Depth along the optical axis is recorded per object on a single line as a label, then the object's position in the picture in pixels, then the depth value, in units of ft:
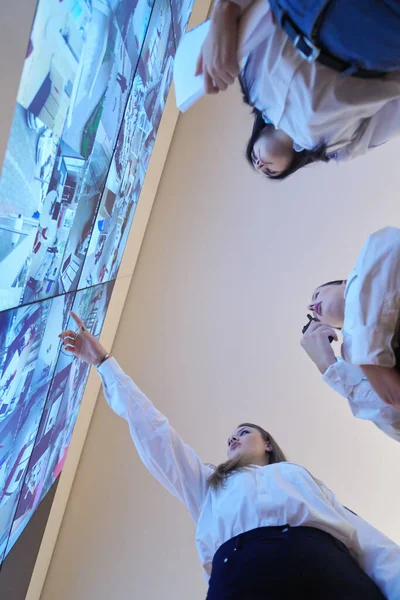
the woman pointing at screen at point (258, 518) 4.04
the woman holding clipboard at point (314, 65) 2.40
